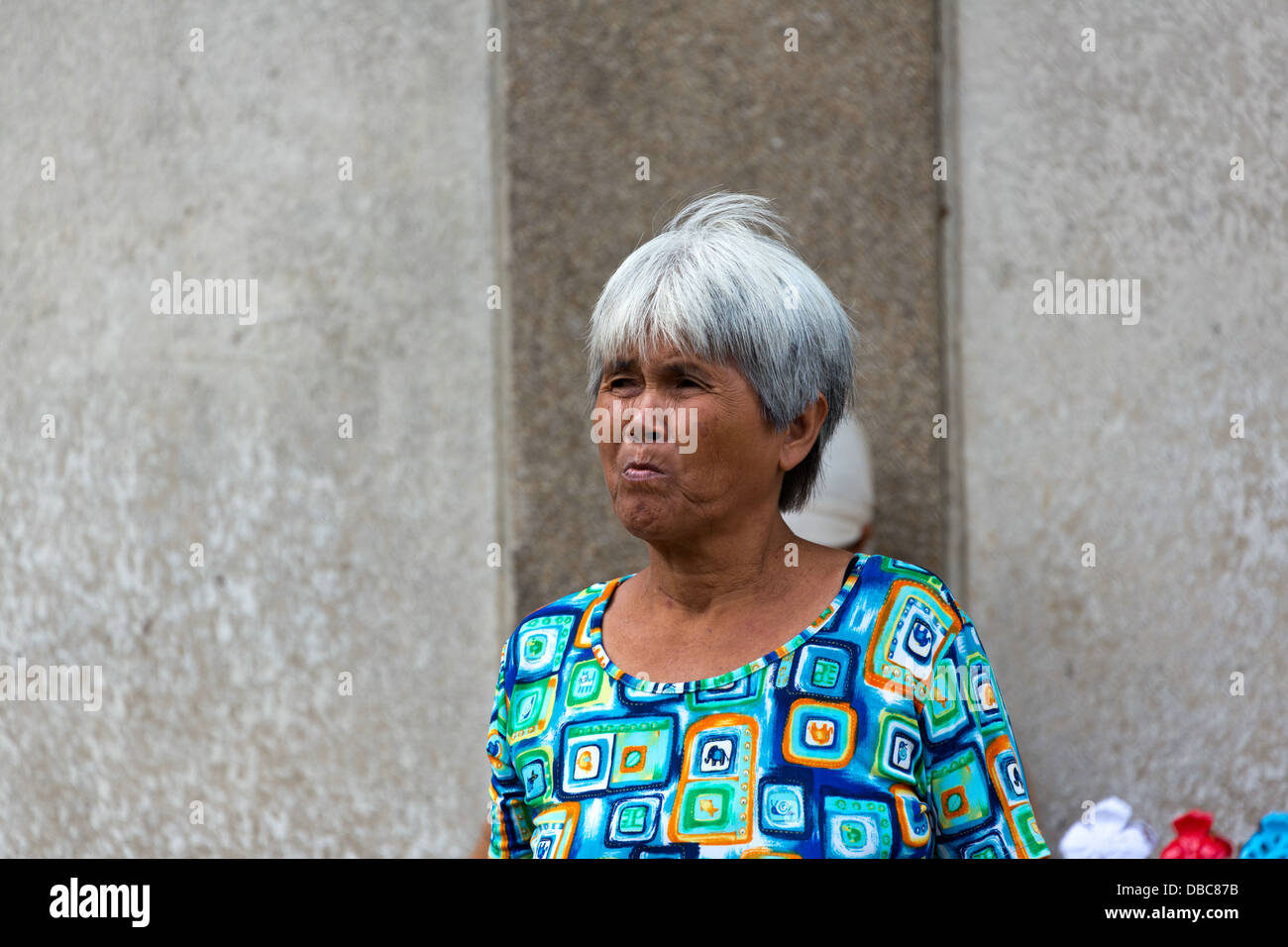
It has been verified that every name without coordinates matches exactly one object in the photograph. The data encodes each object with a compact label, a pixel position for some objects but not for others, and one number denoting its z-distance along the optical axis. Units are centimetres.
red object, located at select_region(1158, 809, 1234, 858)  307
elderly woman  245
